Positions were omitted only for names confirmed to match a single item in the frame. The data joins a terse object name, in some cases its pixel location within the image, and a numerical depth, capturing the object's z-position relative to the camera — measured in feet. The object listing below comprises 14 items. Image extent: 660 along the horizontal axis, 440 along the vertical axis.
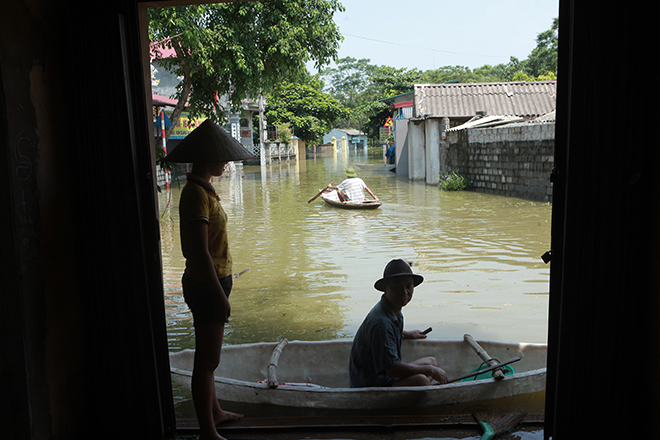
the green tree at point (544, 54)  143.84
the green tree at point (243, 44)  41.83
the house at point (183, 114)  76.11
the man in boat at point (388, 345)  11.25
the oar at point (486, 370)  12.09
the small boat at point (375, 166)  97.27
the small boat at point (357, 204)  44.16
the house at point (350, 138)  230.52
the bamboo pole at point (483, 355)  11.99
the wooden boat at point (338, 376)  11.73
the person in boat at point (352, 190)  45.14
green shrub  57.00
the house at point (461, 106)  62.13
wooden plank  10.51
